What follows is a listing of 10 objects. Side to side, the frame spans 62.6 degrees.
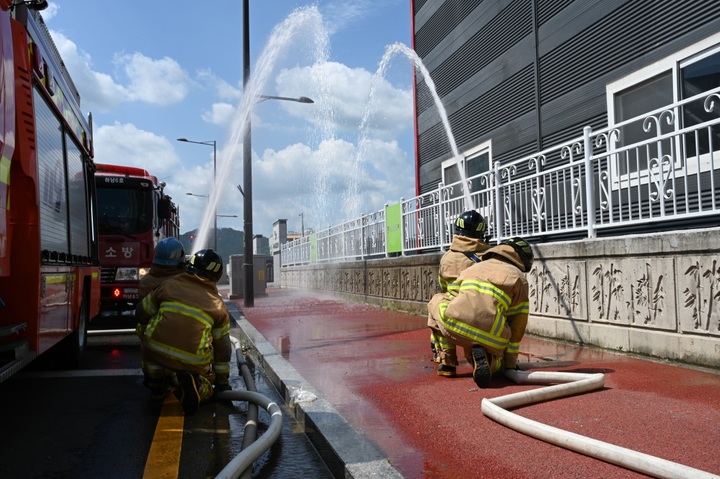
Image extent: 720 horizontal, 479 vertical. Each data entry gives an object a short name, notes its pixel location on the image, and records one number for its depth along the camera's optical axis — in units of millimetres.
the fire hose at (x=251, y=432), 3039
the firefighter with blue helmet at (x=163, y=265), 6066
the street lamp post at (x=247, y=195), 14680
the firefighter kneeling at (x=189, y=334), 4637
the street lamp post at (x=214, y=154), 34469
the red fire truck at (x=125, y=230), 9742
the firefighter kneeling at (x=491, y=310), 4895
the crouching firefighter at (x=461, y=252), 5645
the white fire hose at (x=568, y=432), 2703
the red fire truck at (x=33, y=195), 3928
